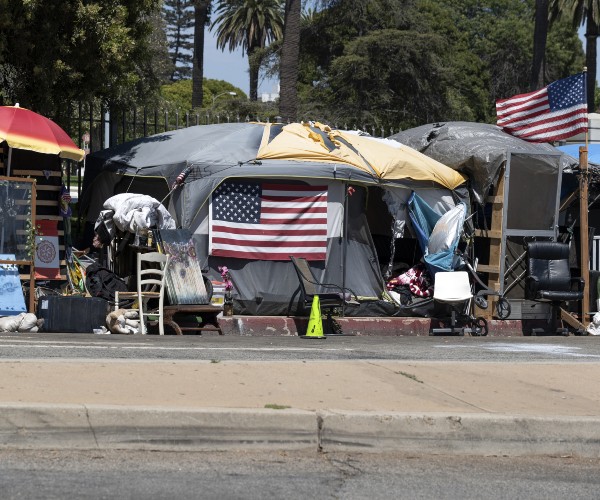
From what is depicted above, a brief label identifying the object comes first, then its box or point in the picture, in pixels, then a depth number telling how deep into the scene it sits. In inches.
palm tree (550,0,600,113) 1820.9
